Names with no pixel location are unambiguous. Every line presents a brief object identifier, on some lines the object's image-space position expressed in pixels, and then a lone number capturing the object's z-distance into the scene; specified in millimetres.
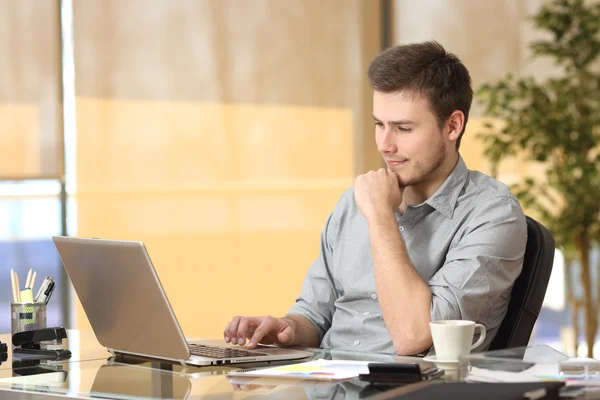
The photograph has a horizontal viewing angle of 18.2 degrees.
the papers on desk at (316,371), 3488
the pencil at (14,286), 4109
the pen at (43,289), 4097
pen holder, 4081
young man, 3867
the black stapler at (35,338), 4013
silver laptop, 3590
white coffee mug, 3594
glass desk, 3376
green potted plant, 6447
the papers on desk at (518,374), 3308
